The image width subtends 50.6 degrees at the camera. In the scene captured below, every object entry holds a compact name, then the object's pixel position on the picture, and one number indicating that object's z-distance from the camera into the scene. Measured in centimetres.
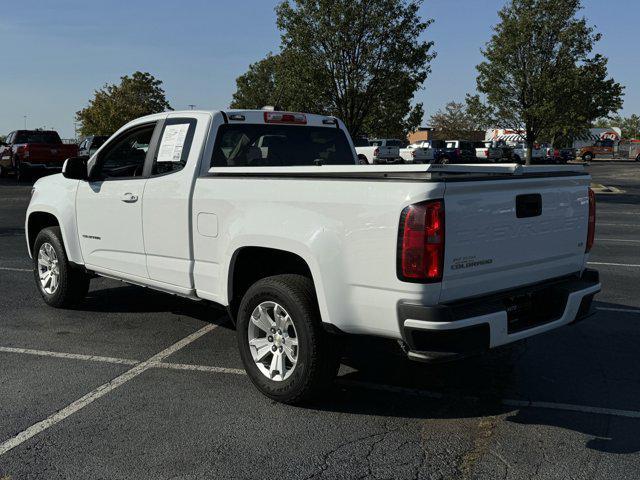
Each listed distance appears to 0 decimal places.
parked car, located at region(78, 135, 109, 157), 2733
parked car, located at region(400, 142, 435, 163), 3958
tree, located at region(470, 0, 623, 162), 2272
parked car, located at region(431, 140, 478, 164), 4234
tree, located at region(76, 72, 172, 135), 6191
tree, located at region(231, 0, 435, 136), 2050
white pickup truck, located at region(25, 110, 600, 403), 358
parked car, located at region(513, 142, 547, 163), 4704
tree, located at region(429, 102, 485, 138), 8406
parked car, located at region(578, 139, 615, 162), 6266
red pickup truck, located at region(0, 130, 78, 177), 2595
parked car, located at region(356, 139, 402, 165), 3488
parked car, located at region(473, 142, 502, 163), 4381
